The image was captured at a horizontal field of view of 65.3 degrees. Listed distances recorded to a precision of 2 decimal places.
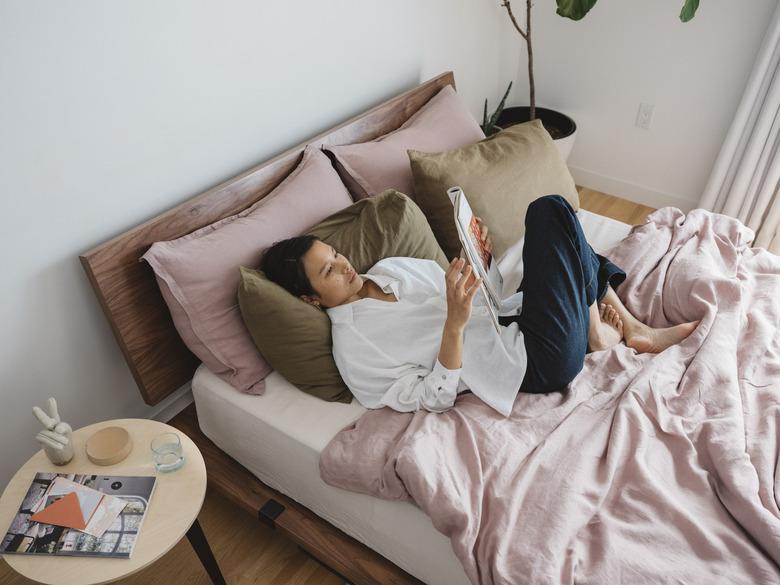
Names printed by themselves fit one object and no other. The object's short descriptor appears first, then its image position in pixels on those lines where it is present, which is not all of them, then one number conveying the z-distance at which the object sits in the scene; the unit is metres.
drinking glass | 1.27
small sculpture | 1.23
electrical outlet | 2.76
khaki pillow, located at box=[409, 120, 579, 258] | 1.83
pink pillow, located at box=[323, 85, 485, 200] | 1.87
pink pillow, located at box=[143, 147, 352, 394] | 1.44
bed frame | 1.39
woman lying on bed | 1.40
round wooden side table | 1.11
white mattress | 1.27
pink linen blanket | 1.11
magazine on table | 1.14
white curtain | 2.35
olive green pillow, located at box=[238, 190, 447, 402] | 1.43
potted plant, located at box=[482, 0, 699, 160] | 2.32
